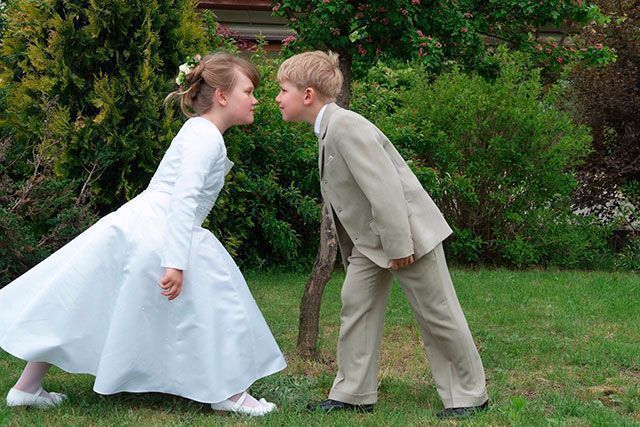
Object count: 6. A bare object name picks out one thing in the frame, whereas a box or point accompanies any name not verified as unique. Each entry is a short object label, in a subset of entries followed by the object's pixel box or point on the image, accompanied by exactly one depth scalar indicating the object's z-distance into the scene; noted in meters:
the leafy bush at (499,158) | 9.77
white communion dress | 4.32
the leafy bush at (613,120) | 10.84
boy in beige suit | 4.28
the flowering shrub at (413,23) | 5.56
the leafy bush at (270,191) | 8.73
